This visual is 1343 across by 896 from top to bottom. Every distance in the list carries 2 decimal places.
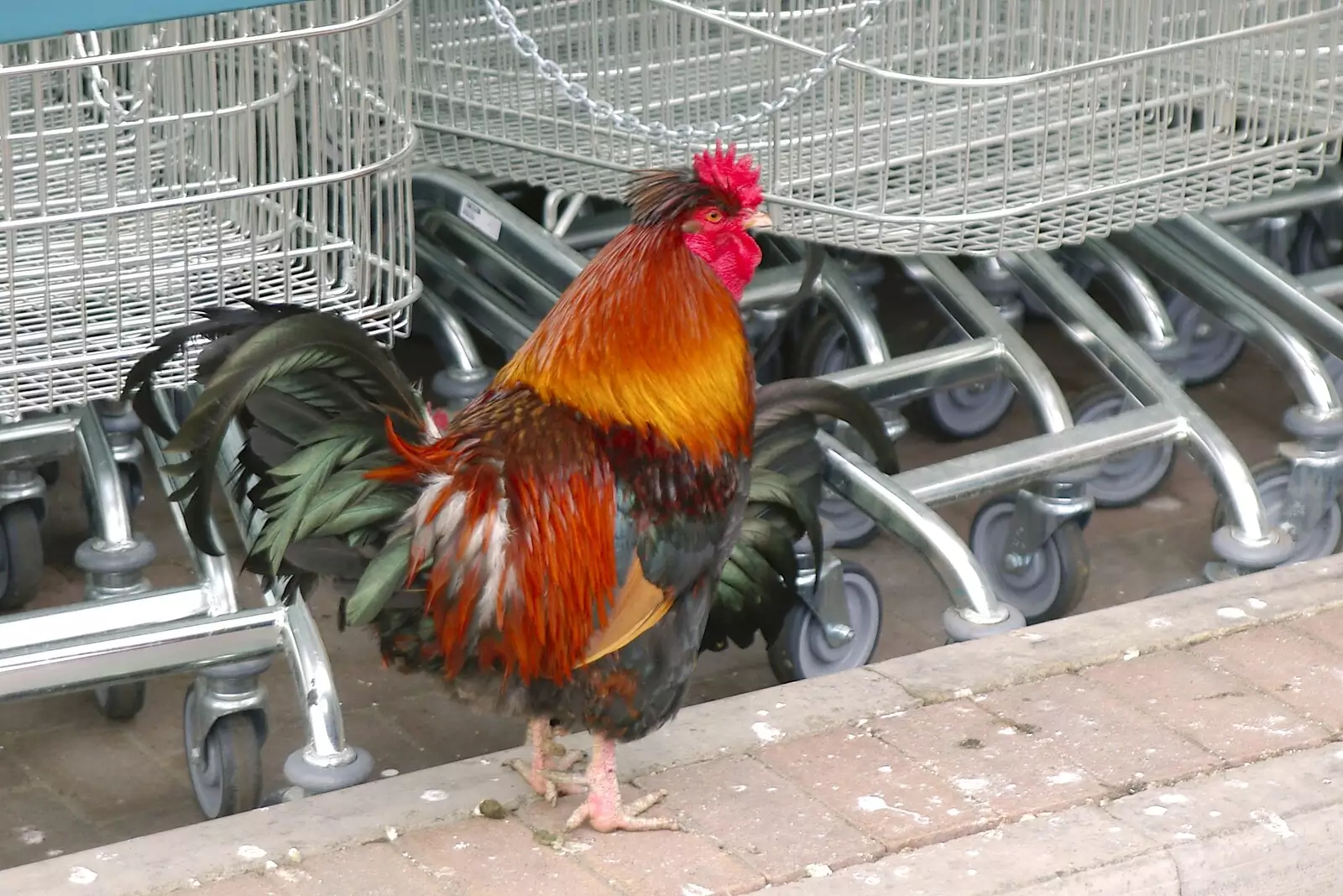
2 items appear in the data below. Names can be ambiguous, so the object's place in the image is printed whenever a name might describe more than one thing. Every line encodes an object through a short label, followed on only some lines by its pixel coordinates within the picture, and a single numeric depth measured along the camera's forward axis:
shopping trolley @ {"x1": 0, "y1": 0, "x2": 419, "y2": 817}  4.55
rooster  4.17
